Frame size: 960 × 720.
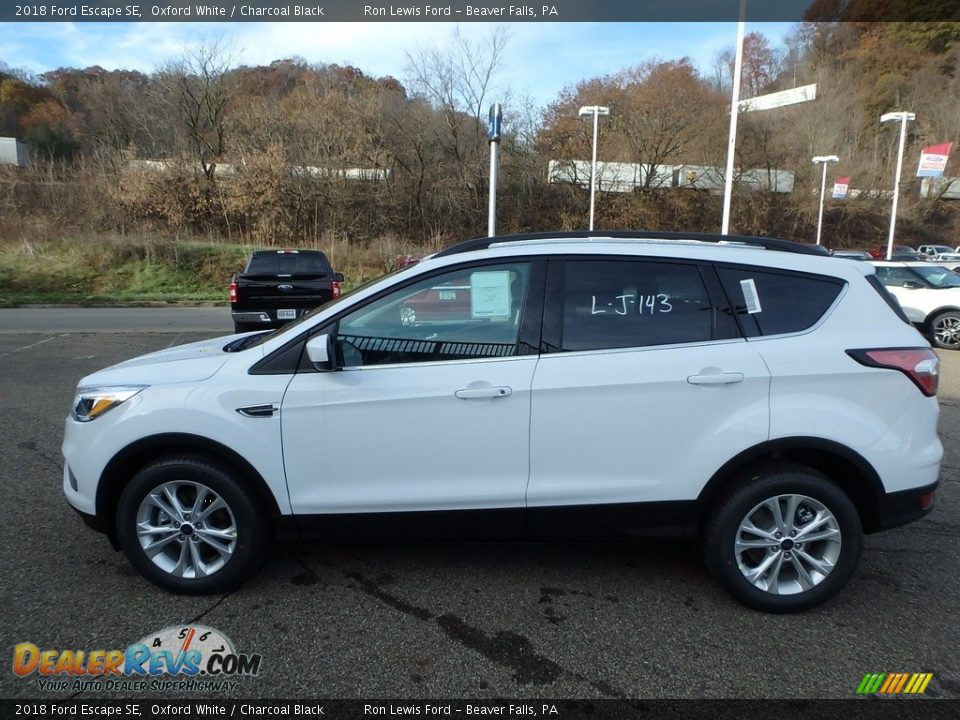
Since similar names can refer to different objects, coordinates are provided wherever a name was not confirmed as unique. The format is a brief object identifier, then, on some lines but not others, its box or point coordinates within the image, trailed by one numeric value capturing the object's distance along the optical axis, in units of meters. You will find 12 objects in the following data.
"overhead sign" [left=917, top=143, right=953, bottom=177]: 26.56
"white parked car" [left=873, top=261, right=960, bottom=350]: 11.70
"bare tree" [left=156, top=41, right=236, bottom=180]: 35.81
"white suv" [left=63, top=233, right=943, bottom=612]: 3.10
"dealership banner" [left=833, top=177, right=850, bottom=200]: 33.28
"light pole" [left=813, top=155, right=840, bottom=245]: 34.38
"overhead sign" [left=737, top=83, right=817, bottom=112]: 12.38
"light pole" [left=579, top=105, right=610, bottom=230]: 27.39
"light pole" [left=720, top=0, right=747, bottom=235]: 14.84
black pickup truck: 10.71
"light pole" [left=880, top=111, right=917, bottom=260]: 29.69
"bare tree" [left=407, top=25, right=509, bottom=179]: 37.06
